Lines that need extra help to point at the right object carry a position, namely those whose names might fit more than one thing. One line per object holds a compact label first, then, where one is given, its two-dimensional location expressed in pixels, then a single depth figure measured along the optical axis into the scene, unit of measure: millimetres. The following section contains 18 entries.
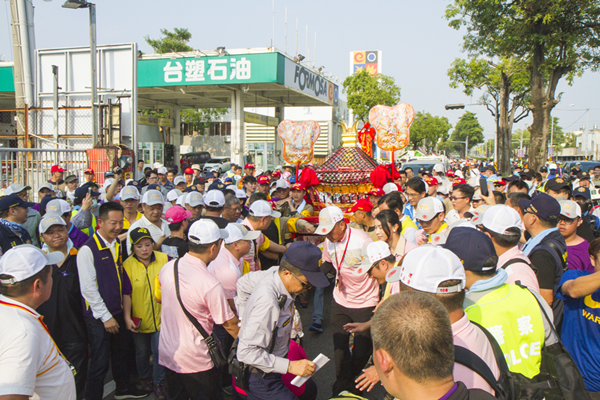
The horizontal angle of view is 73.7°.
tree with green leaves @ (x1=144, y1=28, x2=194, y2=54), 31141
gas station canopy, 15562
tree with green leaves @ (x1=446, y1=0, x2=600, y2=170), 13102
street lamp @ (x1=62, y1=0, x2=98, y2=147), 10133
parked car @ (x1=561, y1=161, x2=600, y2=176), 17597
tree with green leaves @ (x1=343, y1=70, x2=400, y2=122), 31766
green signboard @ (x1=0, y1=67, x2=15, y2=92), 15971
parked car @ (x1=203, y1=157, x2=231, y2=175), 24333
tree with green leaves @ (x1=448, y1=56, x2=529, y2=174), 21484
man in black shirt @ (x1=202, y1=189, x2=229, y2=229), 4980
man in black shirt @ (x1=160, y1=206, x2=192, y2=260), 4285
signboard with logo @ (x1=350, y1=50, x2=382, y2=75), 77744
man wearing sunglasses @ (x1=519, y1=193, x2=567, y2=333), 2938
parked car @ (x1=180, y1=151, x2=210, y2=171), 28047
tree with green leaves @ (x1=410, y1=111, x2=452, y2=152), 52944
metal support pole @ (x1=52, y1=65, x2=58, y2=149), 12680
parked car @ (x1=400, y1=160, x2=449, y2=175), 15781
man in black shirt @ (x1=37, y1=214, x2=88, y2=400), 3352
